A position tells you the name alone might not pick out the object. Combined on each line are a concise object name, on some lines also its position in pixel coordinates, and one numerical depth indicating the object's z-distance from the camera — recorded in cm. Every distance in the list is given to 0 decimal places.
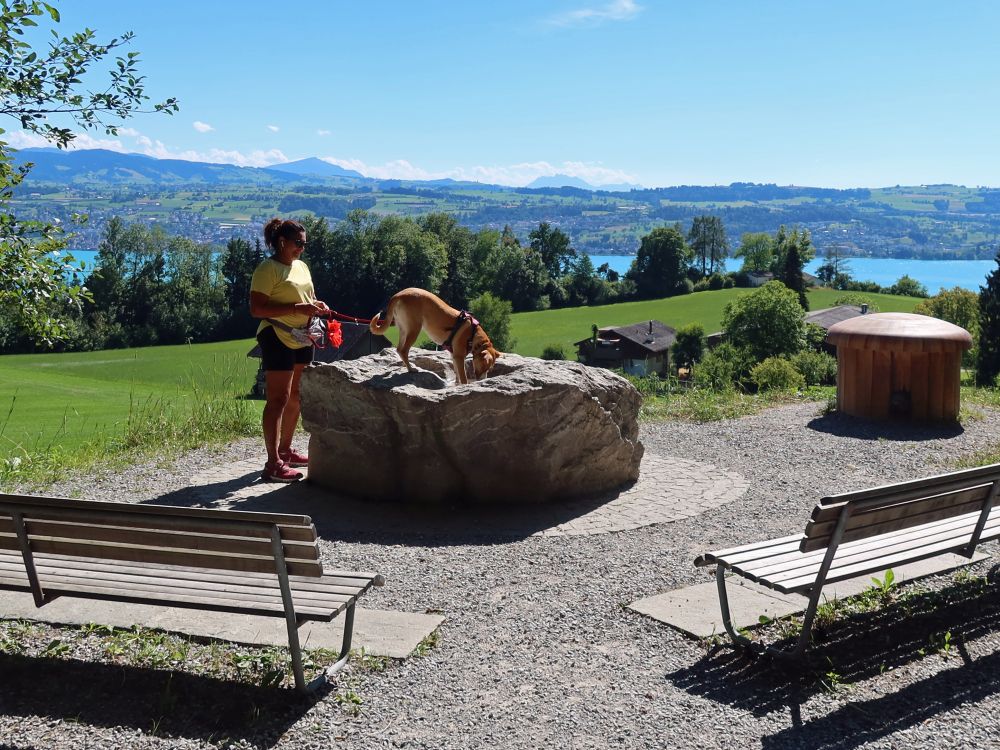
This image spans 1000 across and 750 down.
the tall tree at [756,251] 11062
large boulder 745
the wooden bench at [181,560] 379
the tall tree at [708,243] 11888
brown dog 816
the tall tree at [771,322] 5678
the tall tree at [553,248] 9725
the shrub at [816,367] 3738
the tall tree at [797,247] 8123
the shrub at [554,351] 6450
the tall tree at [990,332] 3747
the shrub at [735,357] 4548
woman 787
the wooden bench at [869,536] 416
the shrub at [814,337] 5916
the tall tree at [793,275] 7791
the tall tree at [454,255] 7788
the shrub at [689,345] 6925
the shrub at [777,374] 1636
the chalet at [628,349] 6825
